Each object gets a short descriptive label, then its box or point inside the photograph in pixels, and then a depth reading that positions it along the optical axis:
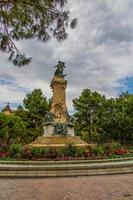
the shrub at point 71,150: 8.16
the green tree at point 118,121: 19.29
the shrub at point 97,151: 8.43
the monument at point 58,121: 10.79
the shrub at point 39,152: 8.08
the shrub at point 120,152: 8.75
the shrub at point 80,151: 8.17
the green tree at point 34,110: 21.46
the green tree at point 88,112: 21.16
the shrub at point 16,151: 8.18
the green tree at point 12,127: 18.75
